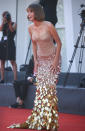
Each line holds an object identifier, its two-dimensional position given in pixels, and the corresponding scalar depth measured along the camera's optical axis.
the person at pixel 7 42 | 9.84
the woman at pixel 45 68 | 6.01
